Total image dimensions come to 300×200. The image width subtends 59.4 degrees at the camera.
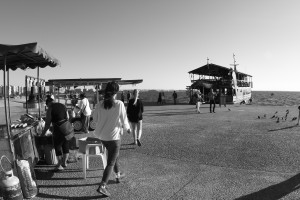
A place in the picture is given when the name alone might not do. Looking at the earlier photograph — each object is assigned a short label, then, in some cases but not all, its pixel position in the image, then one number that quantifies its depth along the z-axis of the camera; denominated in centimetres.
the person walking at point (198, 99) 1975
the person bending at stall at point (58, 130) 583
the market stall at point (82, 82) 1601
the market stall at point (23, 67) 486
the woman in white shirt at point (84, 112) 1093
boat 3399
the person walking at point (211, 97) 1918
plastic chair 555
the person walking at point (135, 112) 853
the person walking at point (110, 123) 459
